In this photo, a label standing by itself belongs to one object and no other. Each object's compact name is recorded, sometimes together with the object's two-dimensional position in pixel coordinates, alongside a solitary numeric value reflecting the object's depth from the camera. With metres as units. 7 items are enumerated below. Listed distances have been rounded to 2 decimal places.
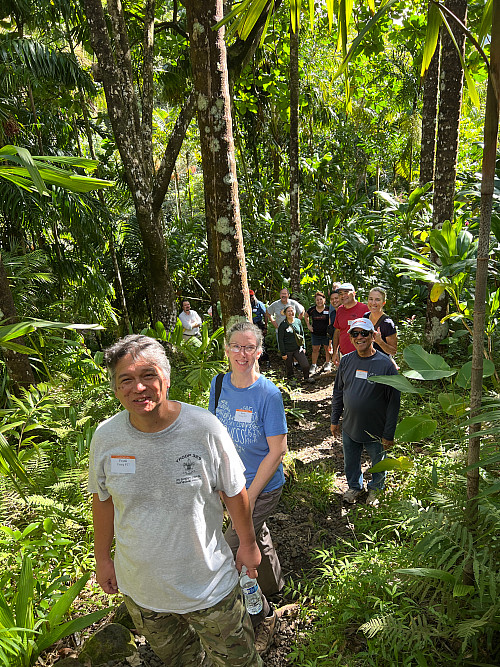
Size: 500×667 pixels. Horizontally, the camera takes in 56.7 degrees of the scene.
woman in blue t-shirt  2.52
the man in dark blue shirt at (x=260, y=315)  8.11
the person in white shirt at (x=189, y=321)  8.45
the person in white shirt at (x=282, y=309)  7.75
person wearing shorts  7.79
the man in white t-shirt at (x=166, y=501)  1.79
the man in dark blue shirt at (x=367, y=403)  3.62
